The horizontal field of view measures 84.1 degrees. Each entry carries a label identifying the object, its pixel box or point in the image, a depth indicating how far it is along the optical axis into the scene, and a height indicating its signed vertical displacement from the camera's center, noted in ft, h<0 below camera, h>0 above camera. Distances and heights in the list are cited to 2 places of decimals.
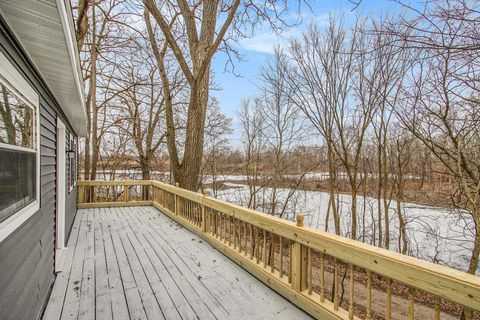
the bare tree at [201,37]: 17.58 +9.48
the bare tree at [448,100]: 7.62 +3.32
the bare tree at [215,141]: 42.93 +3.64
